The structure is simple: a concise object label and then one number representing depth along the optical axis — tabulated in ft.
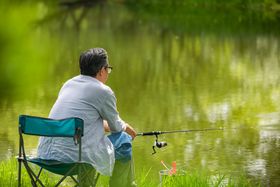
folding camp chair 34.83
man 36.88
